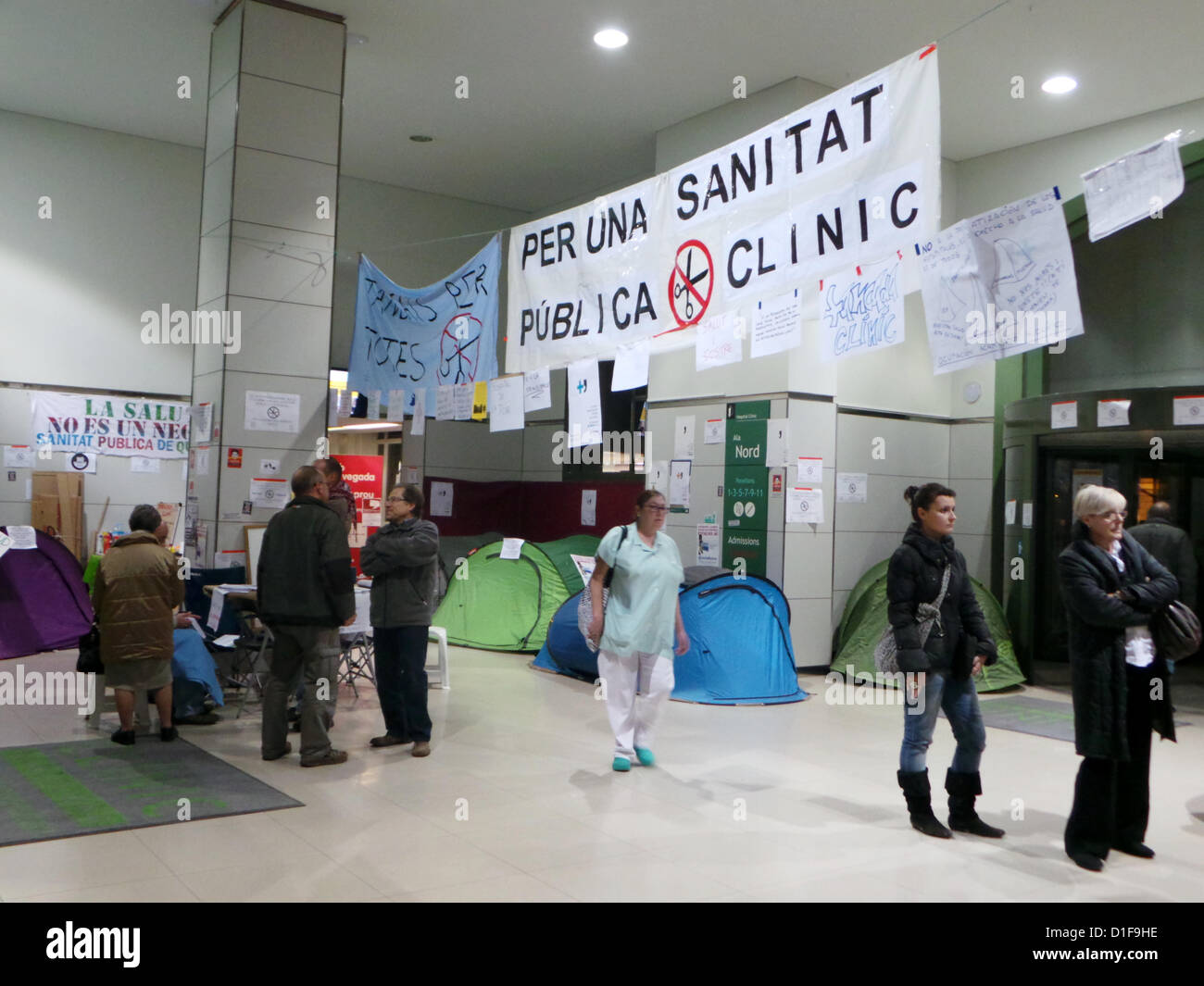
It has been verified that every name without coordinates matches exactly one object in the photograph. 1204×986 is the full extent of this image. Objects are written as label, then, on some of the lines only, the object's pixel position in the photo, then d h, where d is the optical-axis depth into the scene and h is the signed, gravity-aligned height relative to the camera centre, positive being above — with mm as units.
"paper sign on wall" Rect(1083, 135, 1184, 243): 4148 +1309
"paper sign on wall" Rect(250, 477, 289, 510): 7742 -116
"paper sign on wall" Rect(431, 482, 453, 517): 12586 -178
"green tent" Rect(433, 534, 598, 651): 10125 -1048
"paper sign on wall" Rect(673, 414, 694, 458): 9734 +524
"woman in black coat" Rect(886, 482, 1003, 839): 4562 -637
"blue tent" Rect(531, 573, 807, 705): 7953 -1162
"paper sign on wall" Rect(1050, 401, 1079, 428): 8641 +777
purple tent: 8875 -1145
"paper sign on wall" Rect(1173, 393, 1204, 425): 7906 +771
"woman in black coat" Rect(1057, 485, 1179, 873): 4207 -601
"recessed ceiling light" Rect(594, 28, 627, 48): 8258 +3560
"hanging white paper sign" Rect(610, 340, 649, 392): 6523 +769
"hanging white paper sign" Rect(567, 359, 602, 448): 6914 +568
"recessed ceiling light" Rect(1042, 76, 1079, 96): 8617 +3475
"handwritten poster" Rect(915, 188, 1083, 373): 4812 +1081
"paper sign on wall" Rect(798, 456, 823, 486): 8969 +243
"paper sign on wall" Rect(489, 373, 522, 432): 7621 +607
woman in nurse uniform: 5742 -720
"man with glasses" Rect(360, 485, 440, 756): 5910 -706
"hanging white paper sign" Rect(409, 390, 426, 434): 8555 +570
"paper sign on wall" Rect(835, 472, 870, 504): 9380 +117
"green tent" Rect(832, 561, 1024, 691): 8828 -1115
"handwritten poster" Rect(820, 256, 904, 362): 5359 +990
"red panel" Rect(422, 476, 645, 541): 11943 -264
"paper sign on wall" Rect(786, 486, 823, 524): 8914 -55
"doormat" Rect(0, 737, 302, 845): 4562 -1523
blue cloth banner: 8352 +1282
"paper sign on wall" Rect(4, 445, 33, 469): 10461 +94
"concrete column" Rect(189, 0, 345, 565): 7648 +1798
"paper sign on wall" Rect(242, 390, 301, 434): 7727 +478
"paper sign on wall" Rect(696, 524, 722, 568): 9367 -453
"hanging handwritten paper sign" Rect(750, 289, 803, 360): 5684 +939
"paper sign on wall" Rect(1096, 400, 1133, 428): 8266 +760
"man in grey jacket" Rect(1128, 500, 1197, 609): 7773 -262
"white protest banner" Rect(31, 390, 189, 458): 10594 +475
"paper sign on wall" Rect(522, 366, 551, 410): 7344 +698
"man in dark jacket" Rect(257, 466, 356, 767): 5680 -662
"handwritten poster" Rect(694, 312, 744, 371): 5988 +876
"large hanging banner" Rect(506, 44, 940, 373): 5164 +1523
